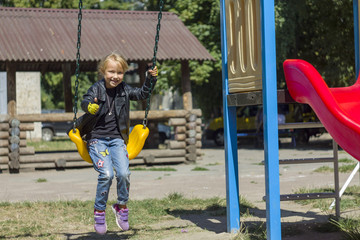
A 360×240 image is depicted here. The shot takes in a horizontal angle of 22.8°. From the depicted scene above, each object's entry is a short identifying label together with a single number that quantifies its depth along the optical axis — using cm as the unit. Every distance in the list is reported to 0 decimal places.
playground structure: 705
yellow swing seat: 760
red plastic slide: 645
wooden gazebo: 2084
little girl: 755
